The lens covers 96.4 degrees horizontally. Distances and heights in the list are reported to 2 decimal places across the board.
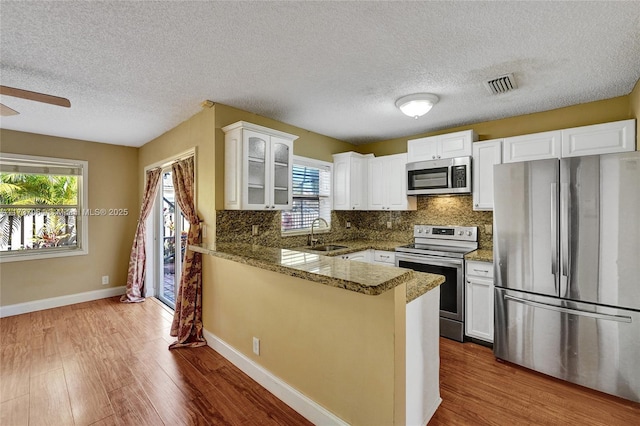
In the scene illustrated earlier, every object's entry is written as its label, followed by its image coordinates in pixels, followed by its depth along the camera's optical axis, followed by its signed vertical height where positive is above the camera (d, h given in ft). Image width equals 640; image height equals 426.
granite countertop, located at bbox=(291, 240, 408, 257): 11.62 -1.50
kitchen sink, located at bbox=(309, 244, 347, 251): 12.82 -1.58
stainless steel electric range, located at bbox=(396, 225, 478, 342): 10.28 -1.82
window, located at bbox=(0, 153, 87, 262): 12.89 +0.30
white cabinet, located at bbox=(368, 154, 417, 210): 13.10 +1.36
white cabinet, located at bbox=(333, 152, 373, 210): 14.02 +1.60
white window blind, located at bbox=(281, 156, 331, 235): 12.87 +0.77
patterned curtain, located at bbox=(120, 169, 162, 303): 14.56 -2.05
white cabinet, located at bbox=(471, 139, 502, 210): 10.55 +1.63
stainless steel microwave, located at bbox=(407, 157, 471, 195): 11.12 +1.48
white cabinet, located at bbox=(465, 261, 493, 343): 9.67 -3.03
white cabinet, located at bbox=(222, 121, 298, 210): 9.31 +1.60
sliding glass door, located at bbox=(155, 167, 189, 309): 14.11 -1.45
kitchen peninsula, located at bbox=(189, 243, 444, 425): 5.05 -2.54
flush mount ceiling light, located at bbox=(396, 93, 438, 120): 8.80 +3.43
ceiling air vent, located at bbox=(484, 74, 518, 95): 7.77 +3.63
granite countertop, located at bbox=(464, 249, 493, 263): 9.72 -1.52
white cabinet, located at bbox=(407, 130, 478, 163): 11.15 +2.74
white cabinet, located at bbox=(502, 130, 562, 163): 9.40 +2.24
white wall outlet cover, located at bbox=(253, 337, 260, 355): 7.82 -3.65
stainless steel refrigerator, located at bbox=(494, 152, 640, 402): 7.07 -1.53
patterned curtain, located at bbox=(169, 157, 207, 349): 9.95 -3.06
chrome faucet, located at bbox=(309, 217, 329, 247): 12.90 -1.26
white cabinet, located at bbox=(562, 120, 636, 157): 8.36 +2.24
